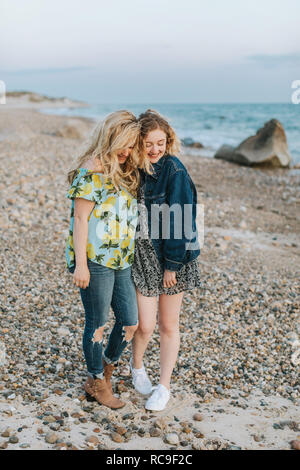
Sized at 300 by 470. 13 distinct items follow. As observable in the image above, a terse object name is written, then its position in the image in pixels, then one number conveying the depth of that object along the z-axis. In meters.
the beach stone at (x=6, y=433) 3.11
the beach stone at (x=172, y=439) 3.27
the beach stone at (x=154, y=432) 3.34
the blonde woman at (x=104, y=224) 3.22
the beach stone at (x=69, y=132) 20.42
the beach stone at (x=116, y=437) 3.22
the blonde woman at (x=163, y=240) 3.31
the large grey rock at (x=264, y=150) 17.20
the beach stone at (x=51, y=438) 3.10
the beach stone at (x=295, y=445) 3.30
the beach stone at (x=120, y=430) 3.32
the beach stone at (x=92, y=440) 3.16
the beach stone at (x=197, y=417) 3.57
